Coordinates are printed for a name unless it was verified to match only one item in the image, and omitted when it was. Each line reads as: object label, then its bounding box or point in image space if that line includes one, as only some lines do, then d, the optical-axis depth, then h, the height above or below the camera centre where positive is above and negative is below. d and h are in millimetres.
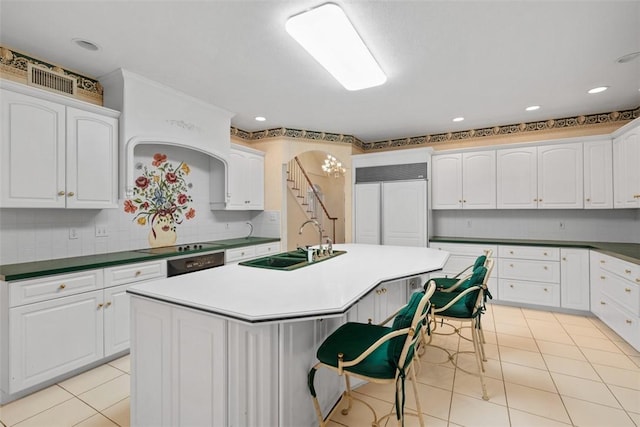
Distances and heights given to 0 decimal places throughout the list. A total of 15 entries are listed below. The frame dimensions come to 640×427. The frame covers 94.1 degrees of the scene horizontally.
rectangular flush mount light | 1974 +1295
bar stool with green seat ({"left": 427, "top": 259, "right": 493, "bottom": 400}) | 2115 -690
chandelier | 6172 +1028
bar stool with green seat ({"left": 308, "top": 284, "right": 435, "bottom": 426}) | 1375 -694
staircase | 6664 +457
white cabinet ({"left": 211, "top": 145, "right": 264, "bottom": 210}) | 4172 +485
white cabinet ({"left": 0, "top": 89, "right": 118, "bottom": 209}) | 2197 +496
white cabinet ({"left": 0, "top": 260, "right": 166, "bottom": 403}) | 2033 -825
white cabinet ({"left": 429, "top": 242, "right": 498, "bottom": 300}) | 4195 -611
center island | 1382 -658
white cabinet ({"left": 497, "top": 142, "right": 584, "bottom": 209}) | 3951 +510
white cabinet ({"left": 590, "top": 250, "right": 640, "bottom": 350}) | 2664 -819
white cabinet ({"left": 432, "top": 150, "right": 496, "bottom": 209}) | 4441 +517
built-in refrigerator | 4633 +153
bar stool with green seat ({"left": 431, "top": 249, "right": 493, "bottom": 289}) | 2496 -641
